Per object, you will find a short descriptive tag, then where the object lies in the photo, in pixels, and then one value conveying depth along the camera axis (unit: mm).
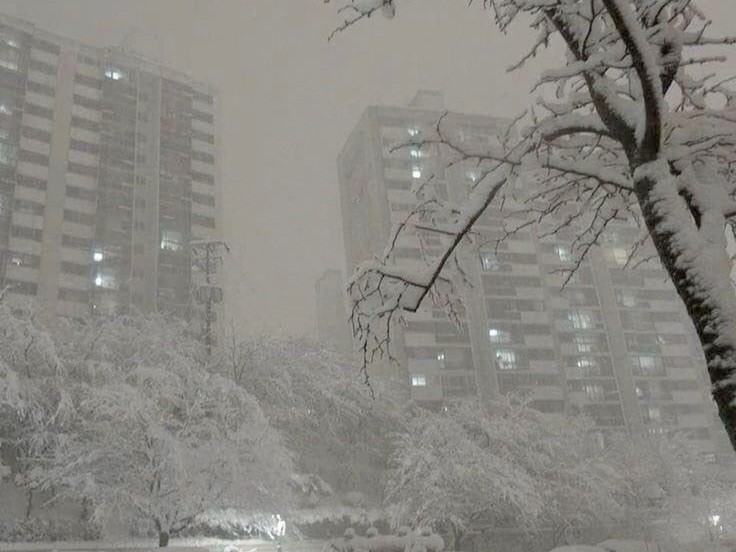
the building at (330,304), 113562
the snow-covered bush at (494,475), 28438
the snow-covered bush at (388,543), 23688
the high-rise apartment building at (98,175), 63156
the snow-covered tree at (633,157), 4730
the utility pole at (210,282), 29531
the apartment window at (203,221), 73206
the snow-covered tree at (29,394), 22609
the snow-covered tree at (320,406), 32156
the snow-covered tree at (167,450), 20406
